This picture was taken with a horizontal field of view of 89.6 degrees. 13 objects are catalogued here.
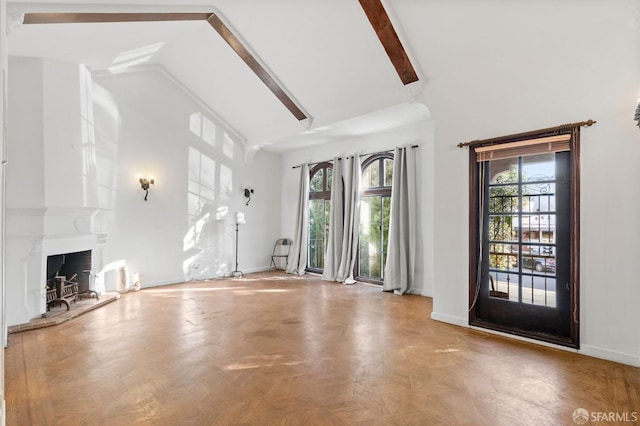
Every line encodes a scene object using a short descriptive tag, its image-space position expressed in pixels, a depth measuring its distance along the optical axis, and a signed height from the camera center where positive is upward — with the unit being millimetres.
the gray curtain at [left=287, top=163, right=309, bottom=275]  7645 -383
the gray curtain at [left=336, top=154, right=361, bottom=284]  6562 -60
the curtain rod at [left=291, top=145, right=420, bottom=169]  5828 +1267
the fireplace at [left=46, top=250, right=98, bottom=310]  4527 -944
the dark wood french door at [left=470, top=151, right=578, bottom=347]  3387 -345
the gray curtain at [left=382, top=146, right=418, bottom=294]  5785 -189
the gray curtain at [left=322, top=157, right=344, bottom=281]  6871 -214
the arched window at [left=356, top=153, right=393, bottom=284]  6418 +8
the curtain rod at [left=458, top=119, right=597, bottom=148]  3203 +917
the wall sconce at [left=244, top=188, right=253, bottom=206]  7649 +533
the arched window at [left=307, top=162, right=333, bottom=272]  7520 +117
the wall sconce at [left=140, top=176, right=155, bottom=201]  5840 +577
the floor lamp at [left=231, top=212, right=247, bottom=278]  7172 -173
